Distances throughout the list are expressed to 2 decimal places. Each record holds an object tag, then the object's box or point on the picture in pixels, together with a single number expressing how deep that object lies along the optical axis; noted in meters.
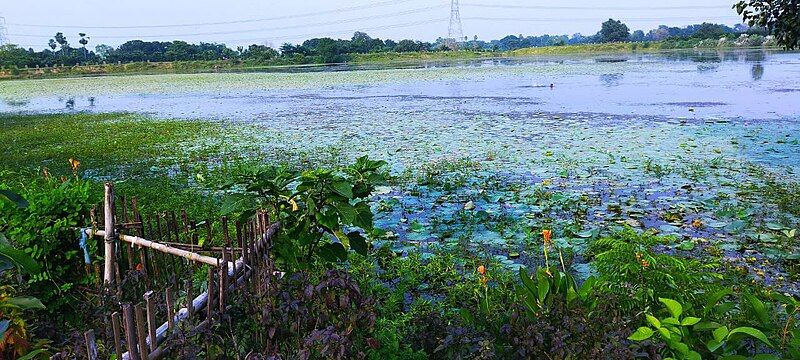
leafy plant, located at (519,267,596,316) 2.62
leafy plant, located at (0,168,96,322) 3.27
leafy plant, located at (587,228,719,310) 2.81
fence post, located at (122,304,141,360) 1.86
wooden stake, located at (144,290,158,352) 1.93
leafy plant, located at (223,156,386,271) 3.11
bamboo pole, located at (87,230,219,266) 2.90
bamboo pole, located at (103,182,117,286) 3.10
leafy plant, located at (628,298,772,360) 2.13
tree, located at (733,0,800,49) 6.95
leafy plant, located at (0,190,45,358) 2.30
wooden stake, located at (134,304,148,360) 1.90
